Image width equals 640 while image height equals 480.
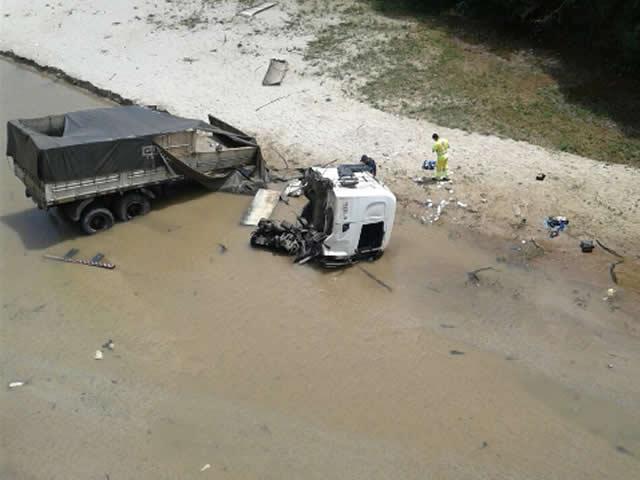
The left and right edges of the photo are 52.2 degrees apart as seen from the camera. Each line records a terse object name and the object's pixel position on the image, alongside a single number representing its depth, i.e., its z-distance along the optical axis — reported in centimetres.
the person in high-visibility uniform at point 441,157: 1554
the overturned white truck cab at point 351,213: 1276
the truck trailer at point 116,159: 1326
